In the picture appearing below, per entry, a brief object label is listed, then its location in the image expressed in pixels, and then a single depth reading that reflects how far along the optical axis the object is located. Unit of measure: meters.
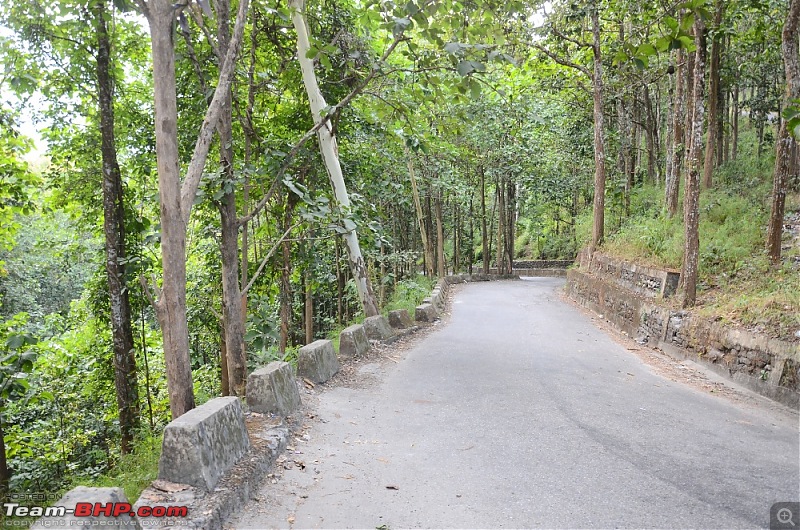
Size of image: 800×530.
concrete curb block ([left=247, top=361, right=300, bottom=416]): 5.61
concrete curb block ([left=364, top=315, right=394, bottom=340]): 10.48
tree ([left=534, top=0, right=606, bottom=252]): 15.35
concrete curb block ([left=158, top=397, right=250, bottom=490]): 3.72
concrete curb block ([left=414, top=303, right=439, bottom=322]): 13.65
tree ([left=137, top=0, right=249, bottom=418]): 4.07
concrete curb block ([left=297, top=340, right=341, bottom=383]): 7.41
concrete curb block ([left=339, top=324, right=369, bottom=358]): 9.09
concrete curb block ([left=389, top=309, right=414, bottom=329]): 12.00
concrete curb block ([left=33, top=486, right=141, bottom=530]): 2.62
